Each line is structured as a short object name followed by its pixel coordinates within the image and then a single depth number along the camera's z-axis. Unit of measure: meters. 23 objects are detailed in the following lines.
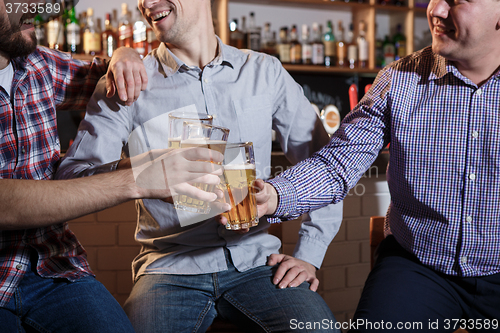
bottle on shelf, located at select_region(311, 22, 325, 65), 3.34
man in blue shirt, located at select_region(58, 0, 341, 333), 1.10
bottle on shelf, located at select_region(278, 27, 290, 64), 3.27
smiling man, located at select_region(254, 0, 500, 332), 1.19
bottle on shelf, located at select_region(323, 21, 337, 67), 3.42
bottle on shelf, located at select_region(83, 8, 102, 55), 2.81
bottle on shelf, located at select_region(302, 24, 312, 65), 3.33
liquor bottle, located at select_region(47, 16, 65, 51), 2.71
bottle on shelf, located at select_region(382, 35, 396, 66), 3.60
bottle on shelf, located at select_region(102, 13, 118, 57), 2.86
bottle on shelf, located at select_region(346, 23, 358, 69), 3.45
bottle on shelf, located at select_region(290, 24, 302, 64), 3.29
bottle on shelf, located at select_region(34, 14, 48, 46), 2.71
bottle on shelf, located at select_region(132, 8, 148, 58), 2.82
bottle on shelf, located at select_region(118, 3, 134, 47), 2.82
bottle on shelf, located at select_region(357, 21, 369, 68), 3.46
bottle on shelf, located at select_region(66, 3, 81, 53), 2.79
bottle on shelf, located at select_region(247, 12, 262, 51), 3.18
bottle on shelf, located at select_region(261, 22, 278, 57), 3.28
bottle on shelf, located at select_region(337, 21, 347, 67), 3.46
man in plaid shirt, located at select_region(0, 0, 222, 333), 0.94
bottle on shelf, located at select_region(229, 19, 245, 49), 3.15
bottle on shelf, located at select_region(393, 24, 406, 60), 3.62
